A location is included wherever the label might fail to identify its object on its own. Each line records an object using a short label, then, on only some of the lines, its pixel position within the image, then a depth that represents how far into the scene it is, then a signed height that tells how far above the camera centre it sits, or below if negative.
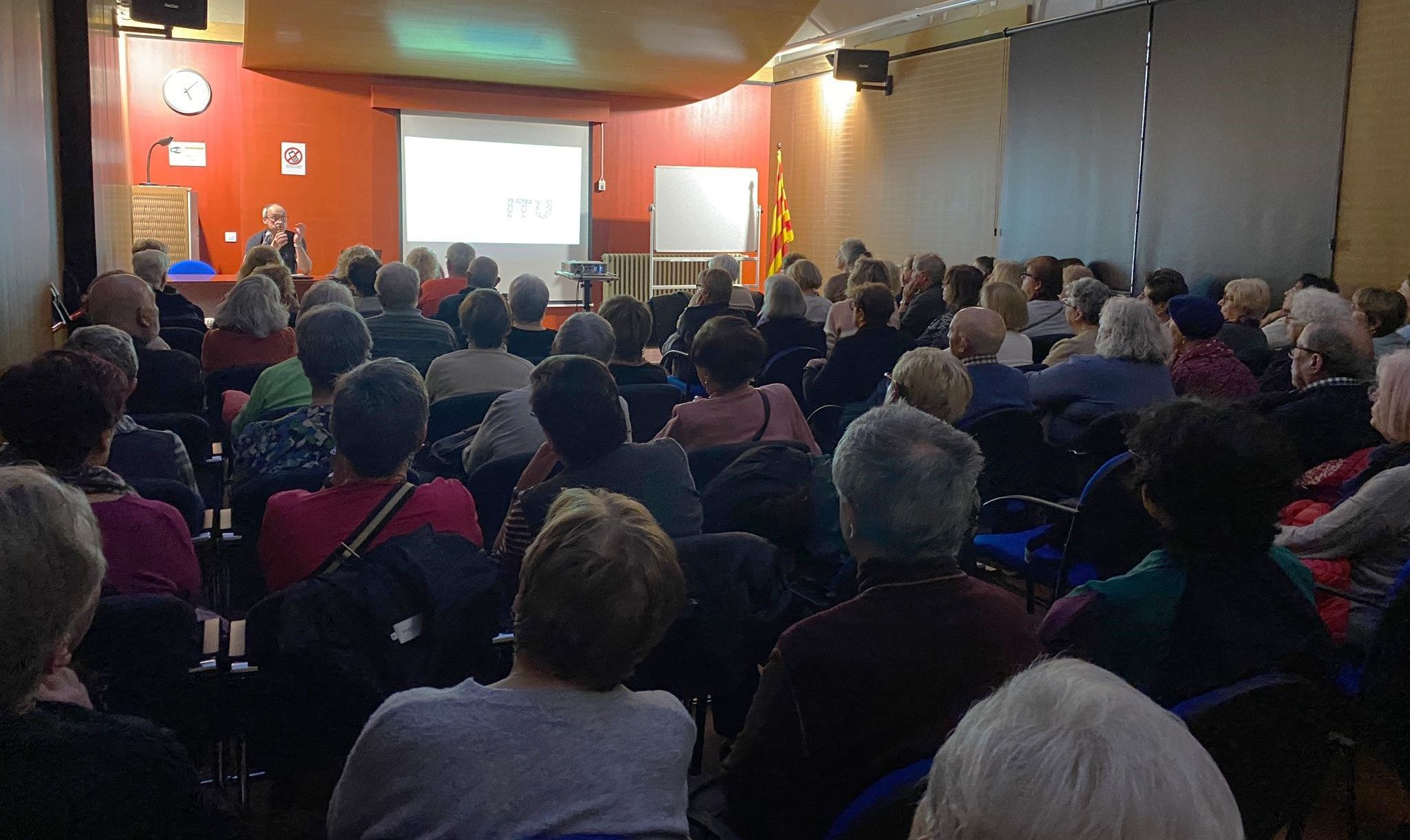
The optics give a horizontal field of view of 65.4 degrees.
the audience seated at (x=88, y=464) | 2.13 -0.43
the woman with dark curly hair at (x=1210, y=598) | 1.94 -0.58
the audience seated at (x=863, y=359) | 4.89 -0.43
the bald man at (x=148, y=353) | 3.94 -0.40
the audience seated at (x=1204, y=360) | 4.46 -0.37
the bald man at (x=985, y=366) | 3.85 -0.36
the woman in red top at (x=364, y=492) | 2.21 -0.49
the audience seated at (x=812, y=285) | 7.52 -0.17
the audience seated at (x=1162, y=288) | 6.01 -0.10
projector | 11.10 -0.13
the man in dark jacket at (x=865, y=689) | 1.60 -0.62
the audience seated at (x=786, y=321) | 6.09 -0.34
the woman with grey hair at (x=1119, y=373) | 4.08 -0.39
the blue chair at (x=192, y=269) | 9.74 -0.21
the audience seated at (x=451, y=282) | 7.24 -0.20
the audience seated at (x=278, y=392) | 3.71 -0.49
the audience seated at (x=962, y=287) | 6.07 -0.12
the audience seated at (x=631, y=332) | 4.48 -0.31
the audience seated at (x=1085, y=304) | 5.28 -0.18
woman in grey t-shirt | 1.24 -0.56
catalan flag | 13.45 +0.36
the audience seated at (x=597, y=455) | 2.53 -0.47
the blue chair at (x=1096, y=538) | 3.06 -0.77
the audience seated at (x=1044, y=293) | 6.56 -0.17
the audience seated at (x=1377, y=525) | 2.59 -0.59
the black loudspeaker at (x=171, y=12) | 8.34 +1.76
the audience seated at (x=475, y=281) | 6.51 -0.18
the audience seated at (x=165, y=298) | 5.97 -0.30
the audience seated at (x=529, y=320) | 5.41 -0.33
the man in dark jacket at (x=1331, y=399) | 3.44 -0.40
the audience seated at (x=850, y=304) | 6.59 -0.26
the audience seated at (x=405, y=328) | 5.21 -0.37
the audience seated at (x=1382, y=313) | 5.40 -0.19
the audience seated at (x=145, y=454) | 2.87 -0.55
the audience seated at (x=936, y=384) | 3.21 -0.35
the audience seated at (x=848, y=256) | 8.20 +0.04
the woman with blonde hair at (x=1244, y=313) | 5.85 -0.24
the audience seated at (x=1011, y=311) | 5.18 -0.21
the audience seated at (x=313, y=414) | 3.04 -0.47
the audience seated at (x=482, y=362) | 4.22 -0.42
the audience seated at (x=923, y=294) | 6.76 -0.19
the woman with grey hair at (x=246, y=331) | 4.52 -0.35
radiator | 13.60 -0.22
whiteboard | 13.60 +0.59
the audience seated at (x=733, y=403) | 3.49 -0.46
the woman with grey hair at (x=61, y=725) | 1.09 -0.51
